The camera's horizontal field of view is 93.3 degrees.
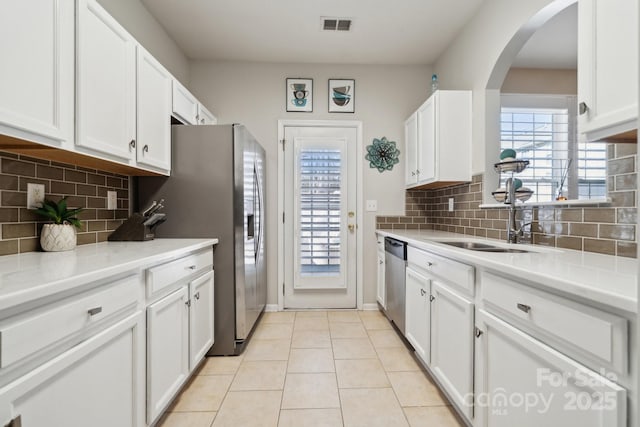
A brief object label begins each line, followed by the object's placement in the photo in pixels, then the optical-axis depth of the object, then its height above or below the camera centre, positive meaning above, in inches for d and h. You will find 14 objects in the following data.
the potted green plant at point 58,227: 56.9 -2.9
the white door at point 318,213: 126.5 +0.1
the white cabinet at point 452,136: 96.0 +24.7
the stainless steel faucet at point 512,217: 69.4 -0.8
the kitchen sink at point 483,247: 62.9 -7.7
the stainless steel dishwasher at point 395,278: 93.0 -21.7
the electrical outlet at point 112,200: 77.8 +3.2
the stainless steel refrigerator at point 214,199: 85.7 +3.9
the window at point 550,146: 120.0 +27.6
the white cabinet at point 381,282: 116.1 -27.9
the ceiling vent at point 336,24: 98.7 +63.5
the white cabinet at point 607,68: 37.2 +19.5
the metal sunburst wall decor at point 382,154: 128.2 +25.2
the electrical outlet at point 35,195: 56.2 +3.2
